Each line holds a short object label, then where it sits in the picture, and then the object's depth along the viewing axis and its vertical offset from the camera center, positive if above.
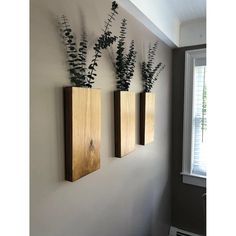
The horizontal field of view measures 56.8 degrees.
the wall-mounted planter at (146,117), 1.75 -0.06
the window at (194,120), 2.55 -0.13
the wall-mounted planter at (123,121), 1.38 -0.08
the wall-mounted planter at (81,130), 0.97 -0.10
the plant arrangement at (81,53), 0.98 +0.27
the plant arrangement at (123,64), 1.39 +0.30
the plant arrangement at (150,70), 1.81 +0.34
